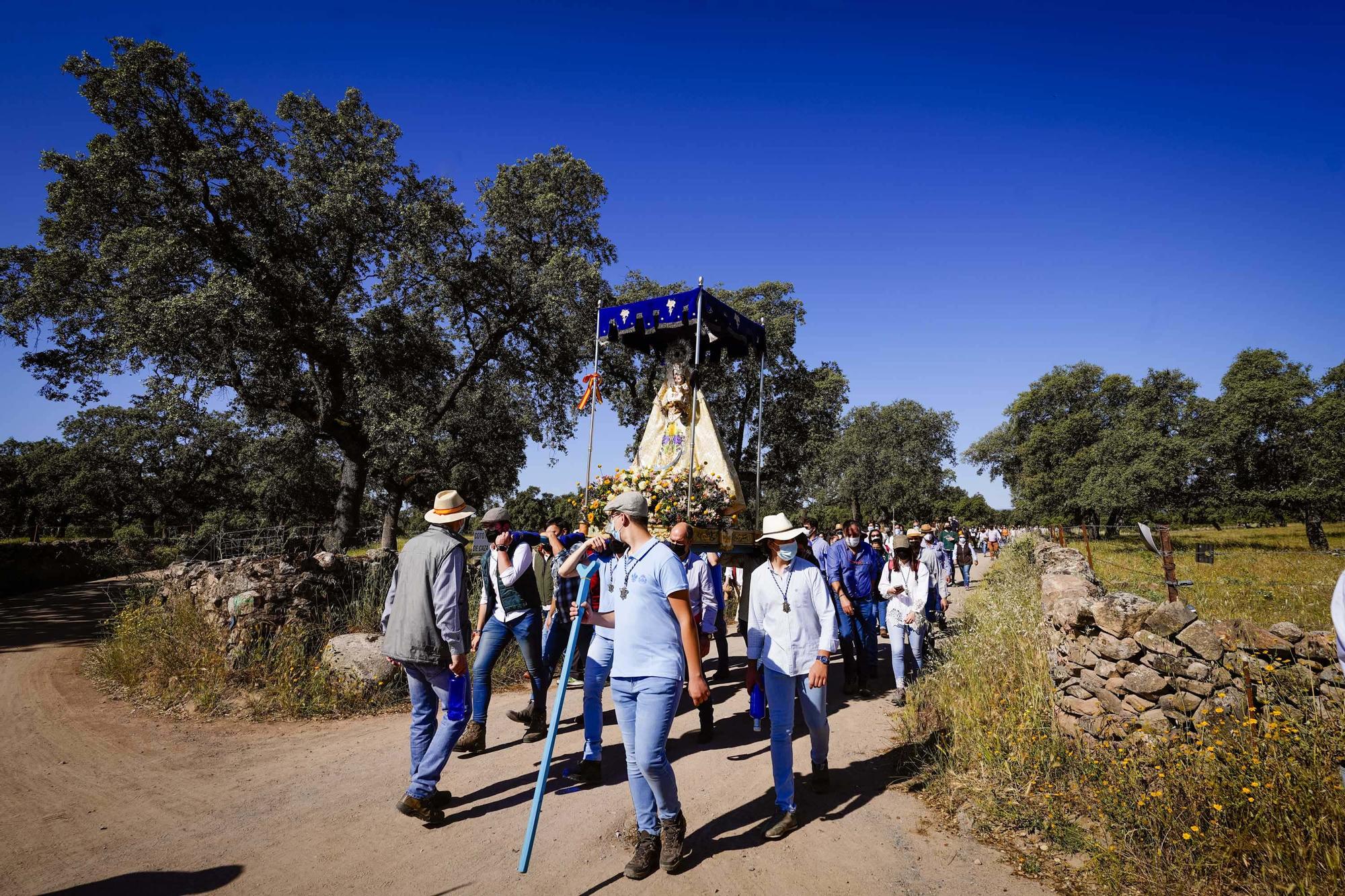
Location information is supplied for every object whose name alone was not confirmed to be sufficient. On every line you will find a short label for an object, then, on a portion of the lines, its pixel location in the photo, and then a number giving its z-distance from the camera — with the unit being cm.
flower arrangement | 913
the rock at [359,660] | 715
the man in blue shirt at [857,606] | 789
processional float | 1063
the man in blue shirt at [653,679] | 355
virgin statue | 1067
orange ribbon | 1097
